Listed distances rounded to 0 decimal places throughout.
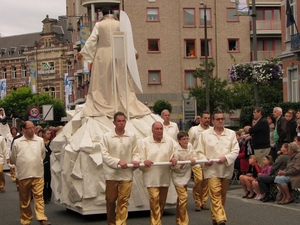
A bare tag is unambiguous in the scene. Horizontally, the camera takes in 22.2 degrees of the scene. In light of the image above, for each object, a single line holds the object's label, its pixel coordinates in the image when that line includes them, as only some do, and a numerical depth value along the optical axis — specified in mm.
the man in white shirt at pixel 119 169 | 11609
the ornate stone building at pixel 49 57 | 122812
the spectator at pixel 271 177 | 16484
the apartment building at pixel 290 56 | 34406
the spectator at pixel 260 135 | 17684
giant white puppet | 13812
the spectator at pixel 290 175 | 15673
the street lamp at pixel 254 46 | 26005
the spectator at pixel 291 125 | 19328
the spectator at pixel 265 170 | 16984
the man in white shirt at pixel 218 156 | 12125
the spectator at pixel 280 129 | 19109
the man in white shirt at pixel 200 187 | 15312
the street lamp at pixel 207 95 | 41125
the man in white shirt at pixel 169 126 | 15823
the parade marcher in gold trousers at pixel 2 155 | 21281
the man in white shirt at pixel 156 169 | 11539
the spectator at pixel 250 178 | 17359
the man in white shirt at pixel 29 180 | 13523
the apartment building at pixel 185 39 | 60719
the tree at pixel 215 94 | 47500
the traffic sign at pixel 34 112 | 37134
